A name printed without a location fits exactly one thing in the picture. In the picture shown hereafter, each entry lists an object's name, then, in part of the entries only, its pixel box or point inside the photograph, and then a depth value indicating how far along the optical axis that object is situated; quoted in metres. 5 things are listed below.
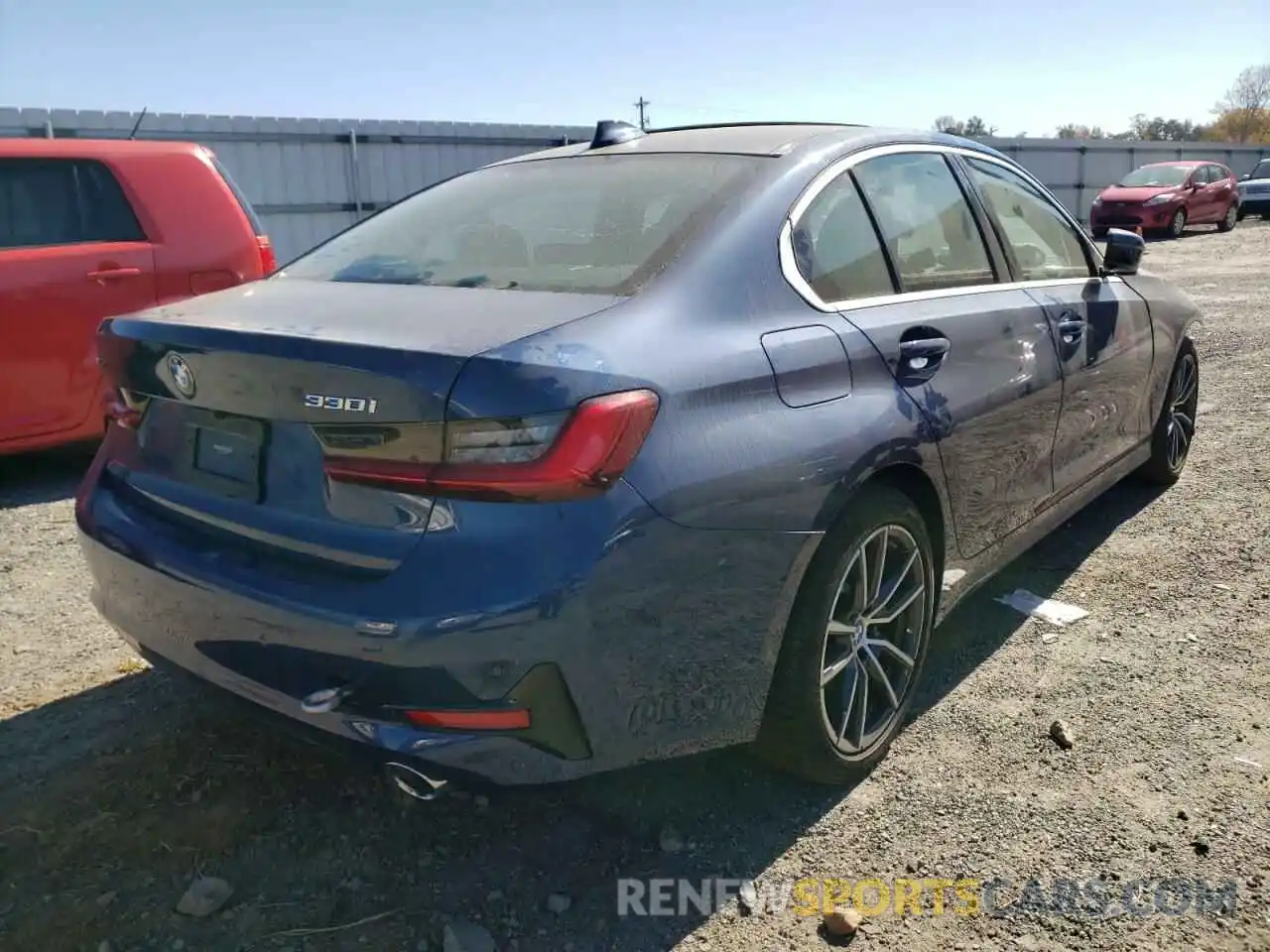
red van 5.06
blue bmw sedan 1.90
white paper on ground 3.68
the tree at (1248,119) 78.38
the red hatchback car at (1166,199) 21.14
